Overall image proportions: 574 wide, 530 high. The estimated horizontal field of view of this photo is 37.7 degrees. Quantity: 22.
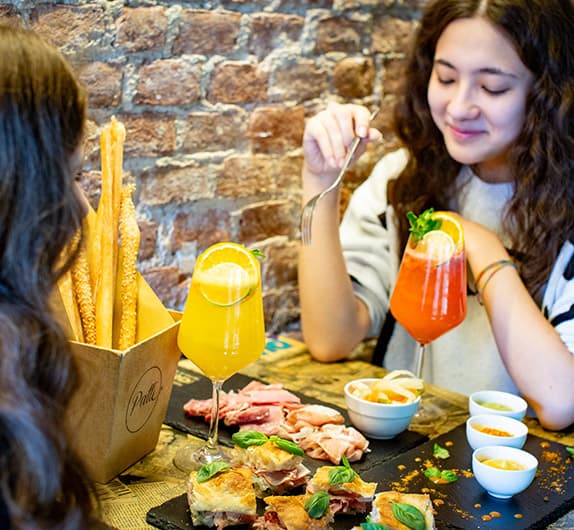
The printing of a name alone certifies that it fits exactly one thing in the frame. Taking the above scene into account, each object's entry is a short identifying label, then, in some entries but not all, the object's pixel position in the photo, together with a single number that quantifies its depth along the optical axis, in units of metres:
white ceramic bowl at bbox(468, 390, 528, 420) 1.54
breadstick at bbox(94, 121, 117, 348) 1.34
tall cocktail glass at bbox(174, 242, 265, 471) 1.31
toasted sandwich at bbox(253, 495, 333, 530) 1.12
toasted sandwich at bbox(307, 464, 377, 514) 1.20
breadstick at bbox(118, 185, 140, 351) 1.38
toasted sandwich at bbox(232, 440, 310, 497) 1.23
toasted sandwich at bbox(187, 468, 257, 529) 1.14
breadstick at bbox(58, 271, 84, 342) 1.30
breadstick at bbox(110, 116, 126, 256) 1.39
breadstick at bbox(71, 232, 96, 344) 1.34
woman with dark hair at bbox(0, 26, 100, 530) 0.84
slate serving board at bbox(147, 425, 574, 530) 1.21
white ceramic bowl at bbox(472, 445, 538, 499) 1.28
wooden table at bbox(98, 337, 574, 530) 1.24
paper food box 1.22
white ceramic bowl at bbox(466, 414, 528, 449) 1.42
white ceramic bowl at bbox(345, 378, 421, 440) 1.48
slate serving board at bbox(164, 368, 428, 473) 1.45
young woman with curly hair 1.79
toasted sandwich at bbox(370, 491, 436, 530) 1.14
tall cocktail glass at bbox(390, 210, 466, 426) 1.61
